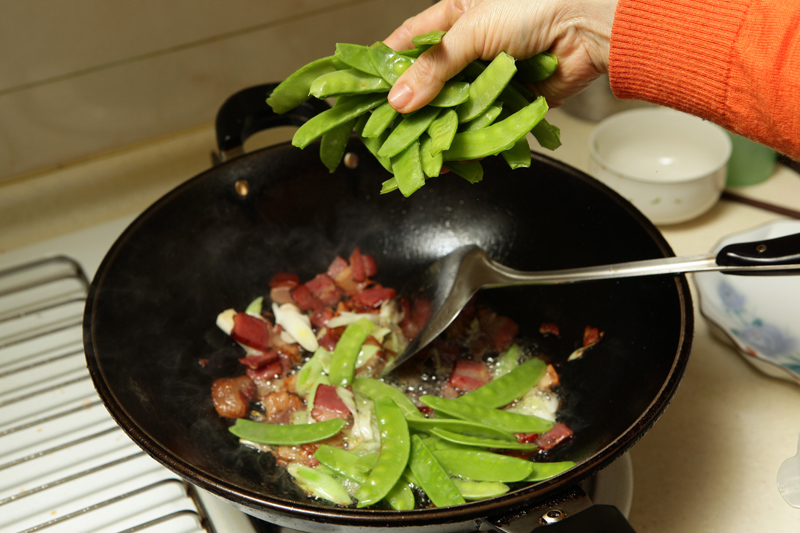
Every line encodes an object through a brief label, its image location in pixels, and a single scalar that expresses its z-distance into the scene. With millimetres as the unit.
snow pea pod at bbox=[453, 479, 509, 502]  870
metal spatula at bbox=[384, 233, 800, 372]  834
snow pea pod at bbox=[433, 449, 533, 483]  865
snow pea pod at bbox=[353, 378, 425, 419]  926
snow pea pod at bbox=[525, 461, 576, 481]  865
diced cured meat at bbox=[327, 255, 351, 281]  1022
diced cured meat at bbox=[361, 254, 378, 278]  1021
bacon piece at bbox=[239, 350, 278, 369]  966
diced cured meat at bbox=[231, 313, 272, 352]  964
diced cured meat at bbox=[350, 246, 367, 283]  1016
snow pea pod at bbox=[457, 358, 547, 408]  929
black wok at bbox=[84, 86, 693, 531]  825
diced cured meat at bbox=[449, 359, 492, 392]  954
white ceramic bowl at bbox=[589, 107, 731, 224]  1046
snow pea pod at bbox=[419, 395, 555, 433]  905
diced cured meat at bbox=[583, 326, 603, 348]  947
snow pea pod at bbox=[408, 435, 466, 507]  864
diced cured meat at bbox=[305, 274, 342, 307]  1013
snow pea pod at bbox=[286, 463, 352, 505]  885
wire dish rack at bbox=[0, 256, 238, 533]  879
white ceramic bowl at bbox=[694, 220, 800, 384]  945
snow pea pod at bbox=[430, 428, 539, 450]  886
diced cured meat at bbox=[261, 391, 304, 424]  943
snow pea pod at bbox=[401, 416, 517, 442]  891
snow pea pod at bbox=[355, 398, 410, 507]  859
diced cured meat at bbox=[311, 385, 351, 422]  932
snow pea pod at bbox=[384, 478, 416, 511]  866
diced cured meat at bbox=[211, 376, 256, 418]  929
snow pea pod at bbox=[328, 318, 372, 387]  959
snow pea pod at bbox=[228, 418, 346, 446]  907
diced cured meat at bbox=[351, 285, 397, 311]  1003
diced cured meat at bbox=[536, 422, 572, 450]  907
